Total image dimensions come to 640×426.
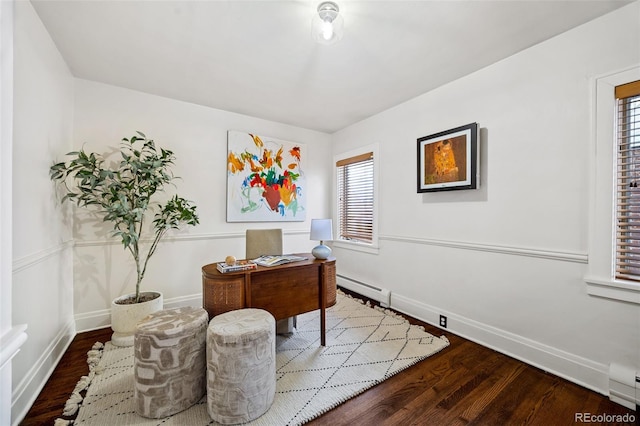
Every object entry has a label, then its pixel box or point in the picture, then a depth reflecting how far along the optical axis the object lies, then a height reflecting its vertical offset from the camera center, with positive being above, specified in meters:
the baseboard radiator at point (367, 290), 3.29 -1.09
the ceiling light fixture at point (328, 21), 1.66 +1.20
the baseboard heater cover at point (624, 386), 1.62 -1.09
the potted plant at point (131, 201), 2.34 +0.07
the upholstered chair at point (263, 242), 2.91 -0.37
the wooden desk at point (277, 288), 1.95 -0.64
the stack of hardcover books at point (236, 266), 2.00 -0.45
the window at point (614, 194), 1.69 +0.12
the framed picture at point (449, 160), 2.44 +0.51
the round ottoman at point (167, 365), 1.53 -0.94
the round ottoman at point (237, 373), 1.50 -0.95
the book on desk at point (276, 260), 2.25 -0.46
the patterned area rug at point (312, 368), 1.58 -1.23
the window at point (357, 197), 3.69 +0.20
